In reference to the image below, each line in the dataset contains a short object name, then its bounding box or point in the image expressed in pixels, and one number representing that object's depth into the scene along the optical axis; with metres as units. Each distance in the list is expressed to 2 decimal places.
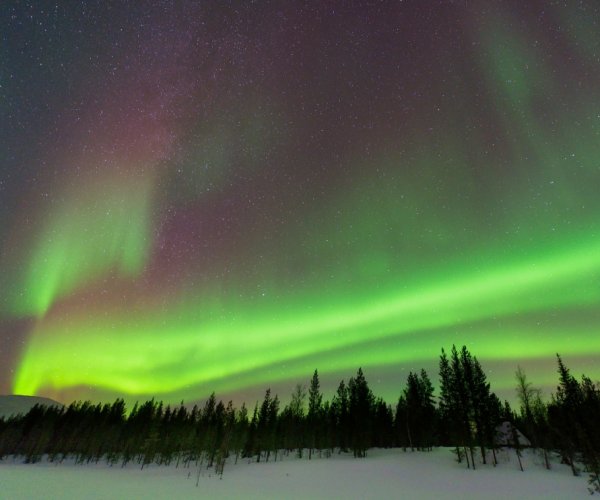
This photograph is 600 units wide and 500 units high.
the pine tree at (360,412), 70.62
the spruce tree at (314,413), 79.87
